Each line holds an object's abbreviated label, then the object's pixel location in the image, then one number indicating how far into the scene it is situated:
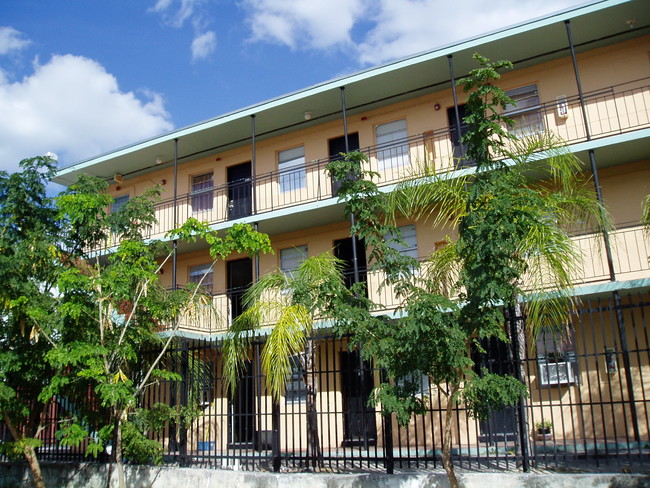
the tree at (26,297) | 10.22
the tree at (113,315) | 9.45
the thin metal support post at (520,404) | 8.57
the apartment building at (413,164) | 11.96
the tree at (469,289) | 6.39
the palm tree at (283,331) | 9.44
